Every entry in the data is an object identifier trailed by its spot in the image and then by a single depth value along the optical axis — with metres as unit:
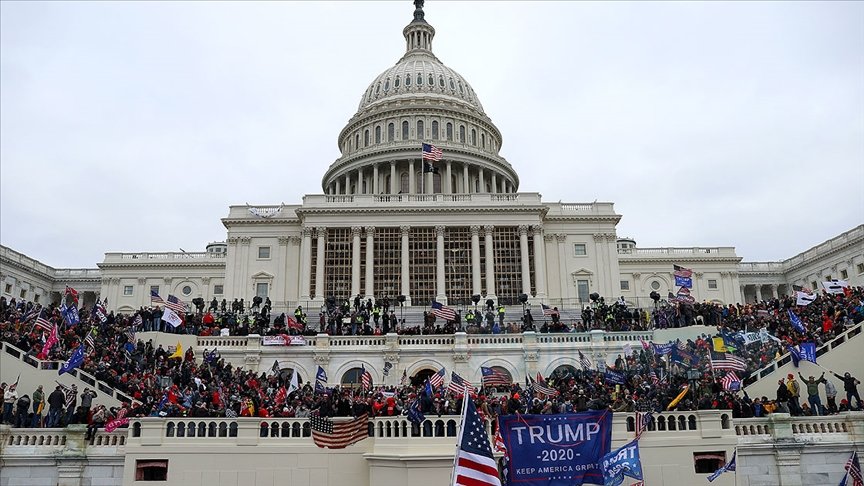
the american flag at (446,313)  38.44
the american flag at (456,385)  25.75
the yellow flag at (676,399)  21.48
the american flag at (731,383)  25.73
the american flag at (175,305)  36.91
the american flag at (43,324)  31.17
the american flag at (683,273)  39.86
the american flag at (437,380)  28.25
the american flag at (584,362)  33.62
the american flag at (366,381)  28.31
